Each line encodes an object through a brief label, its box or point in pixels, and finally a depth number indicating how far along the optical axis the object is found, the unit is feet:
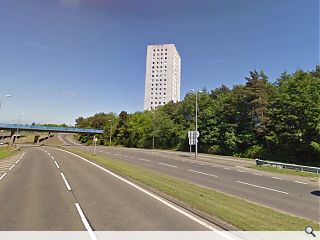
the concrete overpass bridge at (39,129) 288.32
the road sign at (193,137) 141.69
